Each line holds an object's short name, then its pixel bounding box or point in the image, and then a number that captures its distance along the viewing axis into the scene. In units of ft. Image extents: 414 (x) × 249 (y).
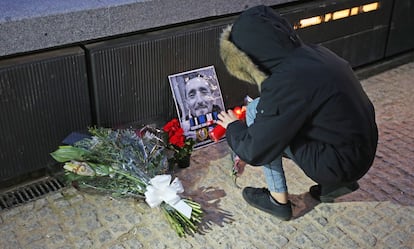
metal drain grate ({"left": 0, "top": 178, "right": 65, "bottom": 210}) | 9.79
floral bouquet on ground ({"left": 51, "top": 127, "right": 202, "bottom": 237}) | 9.29
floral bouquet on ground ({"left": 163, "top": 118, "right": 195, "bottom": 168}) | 10.72
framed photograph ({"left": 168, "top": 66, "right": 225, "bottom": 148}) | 11.50
